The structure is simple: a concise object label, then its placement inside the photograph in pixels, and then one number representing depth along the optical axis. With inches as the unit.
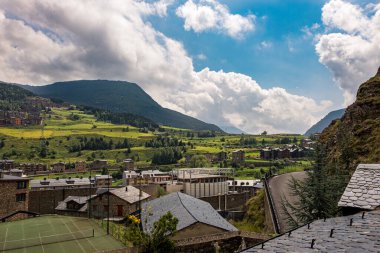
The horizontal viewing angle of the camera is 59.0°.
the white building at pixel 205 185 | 3058.6
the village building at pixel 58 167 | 5915.4
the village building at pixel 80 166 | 6176.2
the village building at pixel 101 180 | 4392.2
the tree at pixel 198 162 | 5438.0
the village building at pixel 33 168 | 5570.9
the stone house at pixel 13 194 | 1891.1
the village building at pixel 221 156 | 6693.4
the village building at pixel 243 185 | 3591.5
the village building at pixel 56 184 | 3746.6
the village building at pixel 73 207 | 2191.2
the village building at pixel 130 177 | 4313.5
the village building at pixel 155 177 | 4411.9
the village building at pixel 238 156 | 6213.1
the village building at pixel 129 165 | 5999.0
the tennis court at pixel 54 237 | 1128.8
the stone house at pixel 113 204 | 2094.0
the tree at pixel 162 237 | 705.6
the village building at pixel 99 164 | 6153.5
